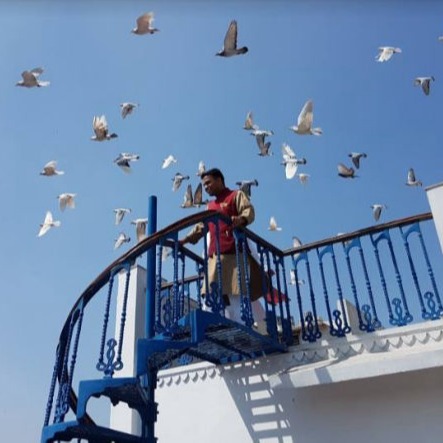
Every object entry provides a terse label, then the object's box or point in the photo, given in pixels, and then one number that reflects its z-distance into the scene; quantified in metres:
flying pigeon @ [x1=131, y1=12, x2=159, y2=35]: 4.90
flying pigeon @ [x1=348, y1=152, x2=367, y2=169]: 5.35
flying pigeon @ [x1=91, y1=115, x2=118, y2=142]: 5.14
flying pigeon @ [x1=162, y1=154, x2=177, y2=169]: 5.78
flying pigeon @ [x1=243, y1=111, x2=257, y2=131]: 5.34
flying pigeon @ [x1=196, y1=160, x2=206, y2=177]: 5.29
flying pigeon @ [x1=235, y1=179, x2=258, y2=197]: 5.32
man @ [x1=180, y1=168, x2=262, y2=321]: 3.92
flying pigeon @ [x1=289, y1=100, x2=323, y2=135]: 4.77
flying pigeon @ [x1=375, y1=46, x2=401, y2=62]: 5.08
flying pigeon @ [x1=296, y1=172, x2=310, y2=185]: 5.29
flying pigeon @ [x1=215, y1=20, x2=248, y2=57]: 4.52
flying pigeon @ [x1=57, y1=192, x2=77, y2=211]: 5.85
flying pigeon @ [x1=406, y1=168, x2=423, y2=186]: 4.99
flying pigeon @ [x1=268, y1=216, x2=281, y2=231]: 5.71
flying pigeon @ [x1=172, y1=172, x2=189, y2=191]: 5.42
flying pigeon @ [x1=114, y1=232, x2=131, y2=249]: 5.84
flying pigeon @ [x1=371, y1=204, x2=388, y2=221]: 4.85
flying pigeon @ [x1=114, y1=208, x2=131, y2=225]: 6.15
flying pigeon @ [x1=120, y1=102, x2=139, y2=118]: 5.49
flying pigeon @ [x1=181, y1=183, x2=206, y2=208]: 5.11
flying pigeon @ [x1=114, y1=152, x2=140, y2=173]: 5.41
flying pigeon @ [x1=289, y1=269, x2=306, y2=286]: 4.38
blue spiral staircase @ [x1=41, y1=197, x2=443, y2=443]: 3.10
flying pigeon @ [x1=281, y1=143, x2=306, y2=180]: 5.01
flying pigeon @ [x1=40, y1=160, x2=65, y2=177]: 5.68
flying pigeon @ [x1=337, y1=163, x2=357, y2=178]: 5.26
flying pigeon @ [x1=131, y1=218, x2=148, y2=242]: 5.30
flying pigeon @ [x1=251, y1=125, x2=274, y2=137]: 5.17
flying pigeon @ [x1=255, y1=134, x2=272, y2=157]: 5.06
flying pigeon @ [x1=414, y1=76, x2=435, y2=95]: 5.04
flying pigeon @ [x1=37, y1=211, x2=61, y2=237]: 5.91
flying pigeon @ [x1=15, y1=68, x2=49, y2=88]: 5.12
